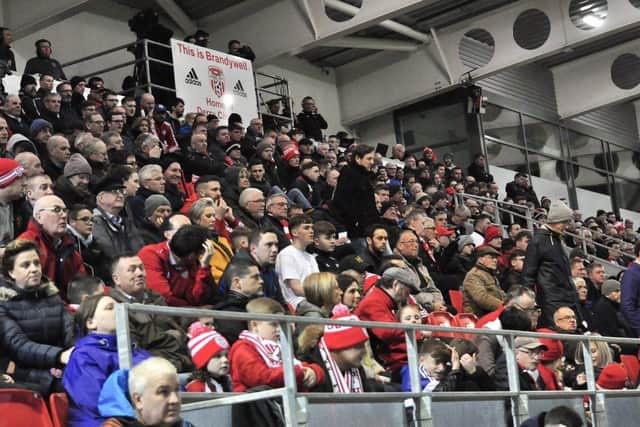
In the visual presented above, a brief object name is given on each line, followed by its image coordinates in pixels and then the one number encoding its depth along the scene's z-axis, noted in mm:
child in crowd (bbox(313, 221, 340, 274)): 8281
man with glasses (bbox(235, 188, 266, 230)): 9070
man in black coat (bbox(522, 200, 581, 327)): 8859
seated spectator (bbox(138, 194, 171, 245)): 7876
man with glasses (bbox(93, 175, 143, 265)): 7230
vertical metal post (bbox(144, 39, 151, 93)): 14570
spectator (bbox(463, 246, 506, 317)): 9328
